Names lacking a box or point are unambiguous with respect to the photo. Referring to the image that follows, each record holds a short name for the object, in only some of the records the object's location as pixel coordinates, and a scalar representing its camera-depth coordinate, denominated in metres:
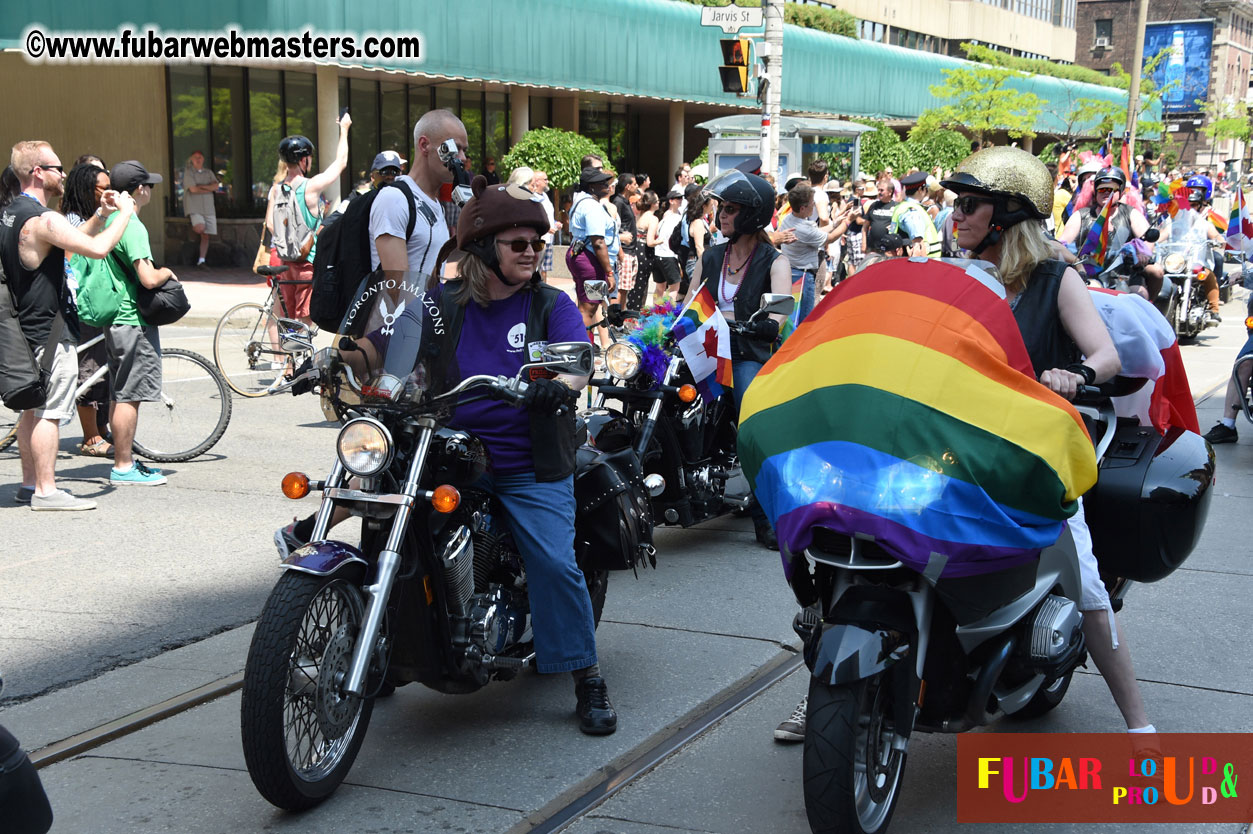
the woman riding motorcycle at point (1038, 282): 3.95
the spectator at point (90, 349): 7.68
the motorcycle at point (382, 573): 3.59
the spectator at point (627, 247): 15.25
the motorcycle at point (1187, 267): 16.28
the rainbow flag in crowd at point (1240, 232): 13.20
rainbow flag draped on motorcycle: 3.23
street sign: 14.67
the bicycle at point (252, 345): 11.45
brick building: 103.12
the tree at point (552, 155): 25.42
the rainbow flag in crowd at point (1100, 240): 14.21
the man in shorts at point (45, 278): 7.01
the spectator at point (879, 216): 15.88
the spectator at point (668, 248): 16.53
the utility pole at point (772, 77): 16.59
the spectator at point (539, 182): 14.11
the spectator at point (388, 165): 10.19
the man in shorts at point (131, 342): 7.94
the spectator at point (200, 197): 23.69
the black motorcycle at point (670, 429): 6.41
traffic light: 15.47
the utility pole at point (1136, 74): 32.12
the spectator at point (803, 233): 11.72
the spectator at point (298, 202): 11.89
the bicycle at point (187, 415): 8.80
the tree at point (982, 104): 40.93
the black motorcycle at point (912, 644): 3.23
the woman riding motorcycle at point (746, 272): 6.70
